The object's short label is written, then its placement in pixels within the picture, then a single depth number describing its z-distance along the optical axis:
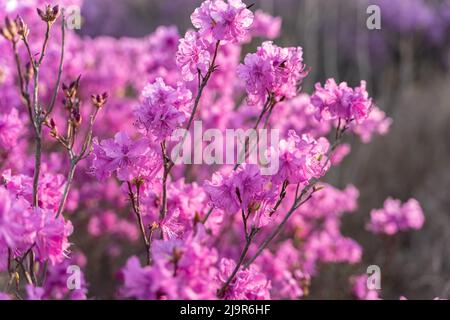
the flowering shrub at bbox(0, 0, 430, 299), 1.07
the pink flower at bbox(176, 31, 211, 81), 1.16
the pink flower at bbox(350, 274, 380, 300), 1.36
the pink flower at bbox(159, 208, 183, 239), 1.16
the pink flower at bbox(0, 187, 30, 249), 1.02
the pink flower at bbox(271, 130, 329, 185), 1.11
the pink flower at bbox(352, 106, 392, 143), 1.42
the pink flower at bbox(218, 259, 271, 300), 1.13
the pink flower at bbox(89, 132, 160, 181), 1.13
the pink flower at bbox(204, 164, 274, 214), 1.11
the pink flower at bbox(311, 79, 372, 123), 1.18
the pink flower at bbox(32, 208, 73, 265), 1.07
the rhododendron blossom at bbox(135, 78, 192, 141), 1.13
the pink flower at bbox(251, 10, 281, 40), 1.55
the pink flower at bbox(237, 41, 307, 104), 1.16
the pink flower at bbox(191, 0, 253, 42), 1.14
